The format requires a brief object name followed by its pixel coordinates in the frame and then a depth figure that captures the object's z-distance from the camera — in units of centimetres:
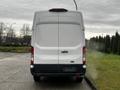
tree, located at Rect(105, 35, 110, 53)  2053
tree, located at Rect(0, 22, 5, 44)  3747
